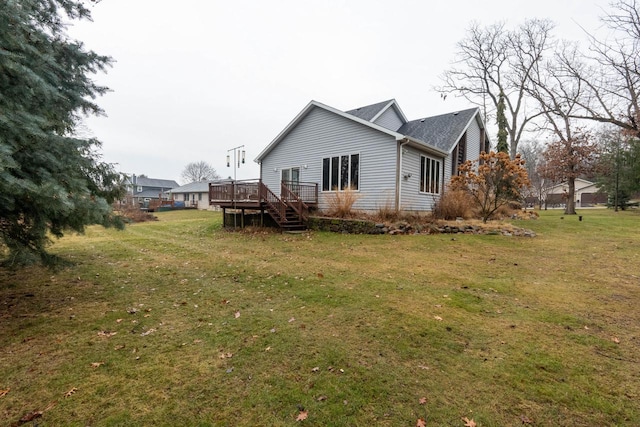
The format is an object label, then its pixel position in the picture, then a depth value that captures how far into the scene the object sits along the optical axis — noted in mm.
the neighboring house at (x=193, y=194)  42803
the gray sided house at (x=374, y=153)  12656
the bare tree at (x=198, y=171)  66188
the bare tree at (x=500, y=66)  20797
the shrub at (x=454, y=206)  12953
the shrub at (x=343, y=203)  12406
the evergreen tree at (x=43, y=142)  3098
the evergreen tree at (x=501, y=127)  22312
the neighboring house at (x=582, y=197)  42856
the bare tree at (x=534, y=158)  40625
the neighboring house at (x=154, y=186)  61112
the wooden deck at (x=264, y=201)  12586
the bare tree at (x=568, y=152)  21906
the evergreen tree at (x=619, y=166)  22103
